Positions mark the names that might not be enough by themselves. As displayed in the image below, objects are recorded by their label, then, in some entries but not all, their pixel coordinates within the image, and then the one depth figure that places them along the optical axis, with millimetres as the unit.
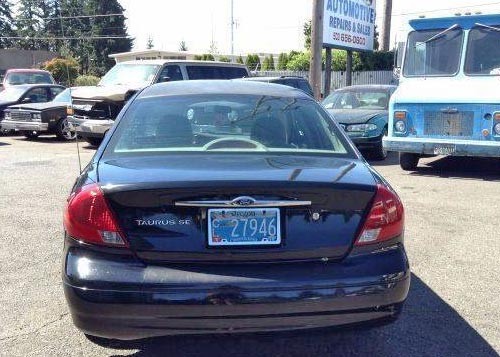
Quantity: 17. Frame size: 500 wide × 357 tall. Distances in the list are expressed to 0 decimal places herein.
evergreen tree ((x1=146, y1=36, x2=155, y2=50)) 108350
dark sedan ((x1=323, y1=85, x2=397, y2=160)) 11492
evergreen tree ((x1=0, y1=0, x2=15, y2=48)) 82812
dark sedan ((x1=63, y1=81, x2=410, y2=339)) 2768
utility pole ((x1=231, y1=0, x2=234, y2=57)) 64000
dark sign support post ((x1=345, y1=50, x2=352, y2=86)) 21922
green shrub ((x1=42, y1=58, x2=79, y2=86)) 40344
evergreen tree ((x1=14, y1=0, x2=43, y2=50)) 82625
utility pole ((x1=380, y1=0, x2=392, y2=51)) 24700
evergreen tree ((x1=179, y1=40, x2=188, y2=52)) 105756
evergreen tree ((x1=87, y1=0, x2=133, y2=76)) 78938
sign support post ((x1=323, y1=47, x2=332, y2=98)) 19281
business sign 18264
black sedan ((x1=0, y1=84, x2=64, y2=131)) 16781
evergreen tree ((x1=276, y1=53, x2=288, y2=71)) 31791
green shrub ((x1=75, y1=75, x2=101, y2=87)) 39447
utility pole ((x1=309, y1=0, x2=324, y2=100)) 15633
